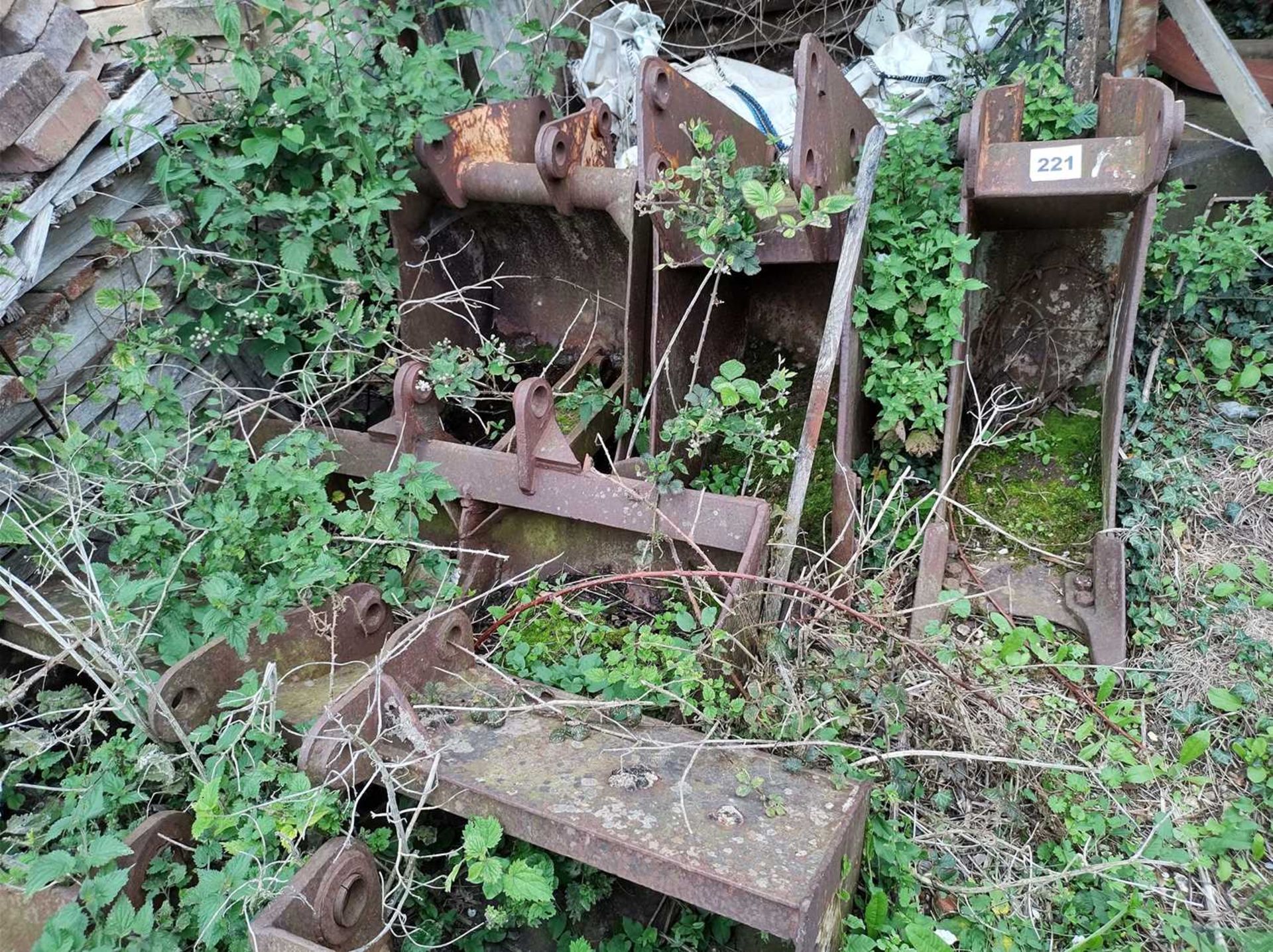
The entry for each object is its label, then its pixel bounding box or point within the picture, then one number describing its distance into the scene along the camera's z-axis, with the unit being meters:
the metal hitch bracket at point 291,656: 1.97
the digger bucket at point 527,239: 3.02
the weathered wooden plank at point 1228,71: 3.38
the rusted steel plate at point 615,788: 1.55
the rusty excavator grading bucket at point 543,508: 2.43
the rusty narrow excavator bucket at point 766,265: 2.67
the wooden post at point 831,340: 2.43
